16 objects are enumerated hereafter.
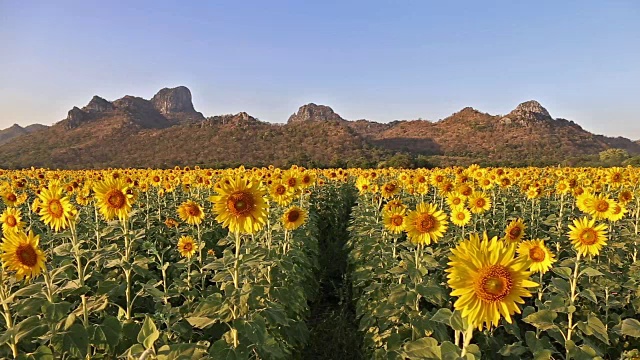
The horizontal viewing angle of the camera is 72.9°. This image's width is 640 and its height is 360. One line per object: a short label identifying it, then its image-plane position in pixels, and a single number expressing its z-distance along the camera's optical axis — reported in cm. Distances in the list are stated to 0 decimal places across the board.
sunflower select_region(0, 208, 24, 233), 387
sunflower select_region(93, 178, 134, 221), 471
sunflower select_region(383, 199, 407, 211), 635
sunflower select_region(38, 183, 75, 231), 442
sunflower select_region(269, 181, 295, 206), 660
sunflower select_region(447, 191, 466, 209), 740
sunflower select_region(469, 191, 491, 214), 748
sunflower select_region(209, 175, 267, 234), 386
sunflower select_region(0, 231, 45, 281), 301
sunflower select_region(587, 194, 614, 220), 628
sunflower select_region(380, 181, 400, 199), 864
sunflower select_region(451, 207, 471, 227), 685
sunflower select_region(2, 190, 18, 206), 732
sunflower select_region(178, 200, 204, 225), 627
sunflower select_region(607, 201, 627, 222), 621
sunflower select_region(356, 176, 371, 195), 1051
